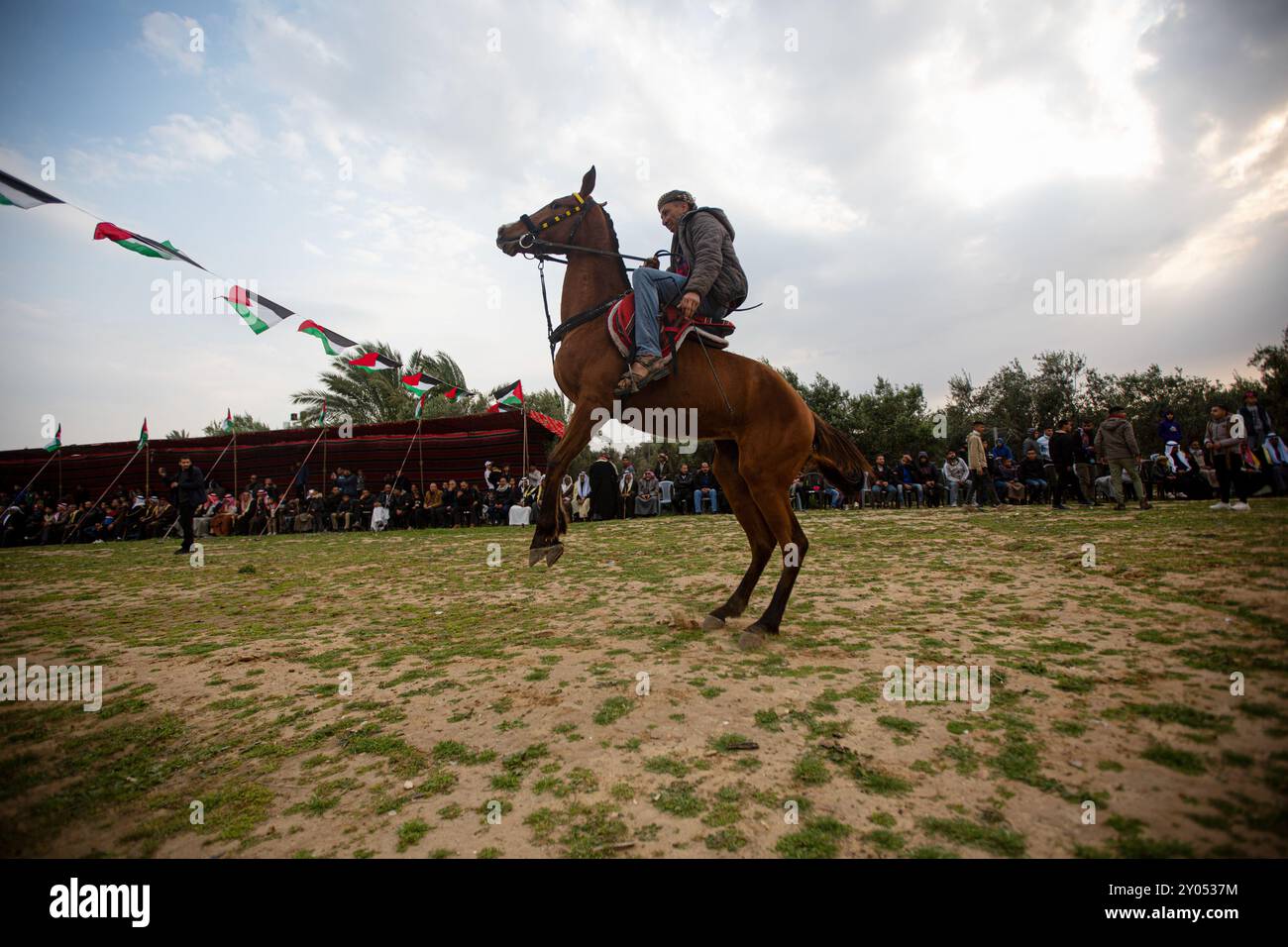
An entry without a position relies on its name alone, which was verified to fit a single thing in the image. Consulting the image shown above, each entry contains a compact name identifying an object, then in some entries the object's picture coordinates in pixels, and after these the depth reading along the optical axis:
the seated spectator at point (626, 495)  21.16
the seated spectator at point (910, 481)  20.70
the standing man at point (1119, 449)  12.96
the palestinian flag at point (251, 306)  10.81
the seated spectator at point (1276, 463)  11.32
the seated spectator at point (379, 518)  21.92
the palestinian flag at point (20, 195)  6.79
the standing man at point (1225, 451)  9.85
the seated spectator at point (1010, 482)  18.92
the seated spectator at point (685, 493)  21.81
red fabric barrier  25.92
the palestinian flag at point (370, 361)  15.31
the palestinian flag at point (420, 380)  17.52
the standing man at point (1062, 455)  14.44
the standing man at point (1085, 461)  17.98
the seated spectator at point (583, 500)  21.52
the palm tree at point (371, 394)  30.05
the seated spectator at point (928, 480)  20.16
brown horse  4.96
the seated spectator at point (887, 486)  21.00
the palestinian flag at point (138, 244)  8.58
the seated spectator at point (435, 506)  21.81
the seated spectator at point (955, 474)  18.83
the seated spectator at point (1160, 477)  16.56
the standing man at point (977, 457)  16.53
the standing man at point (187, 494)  14.33
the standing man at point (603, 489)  19.91
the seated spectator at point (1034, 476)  18.62
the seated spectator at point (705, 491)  21.22
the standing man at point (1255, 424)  10.48
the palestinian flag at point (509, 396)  23.19
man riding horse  4.91
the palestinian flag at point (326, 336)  13.02
